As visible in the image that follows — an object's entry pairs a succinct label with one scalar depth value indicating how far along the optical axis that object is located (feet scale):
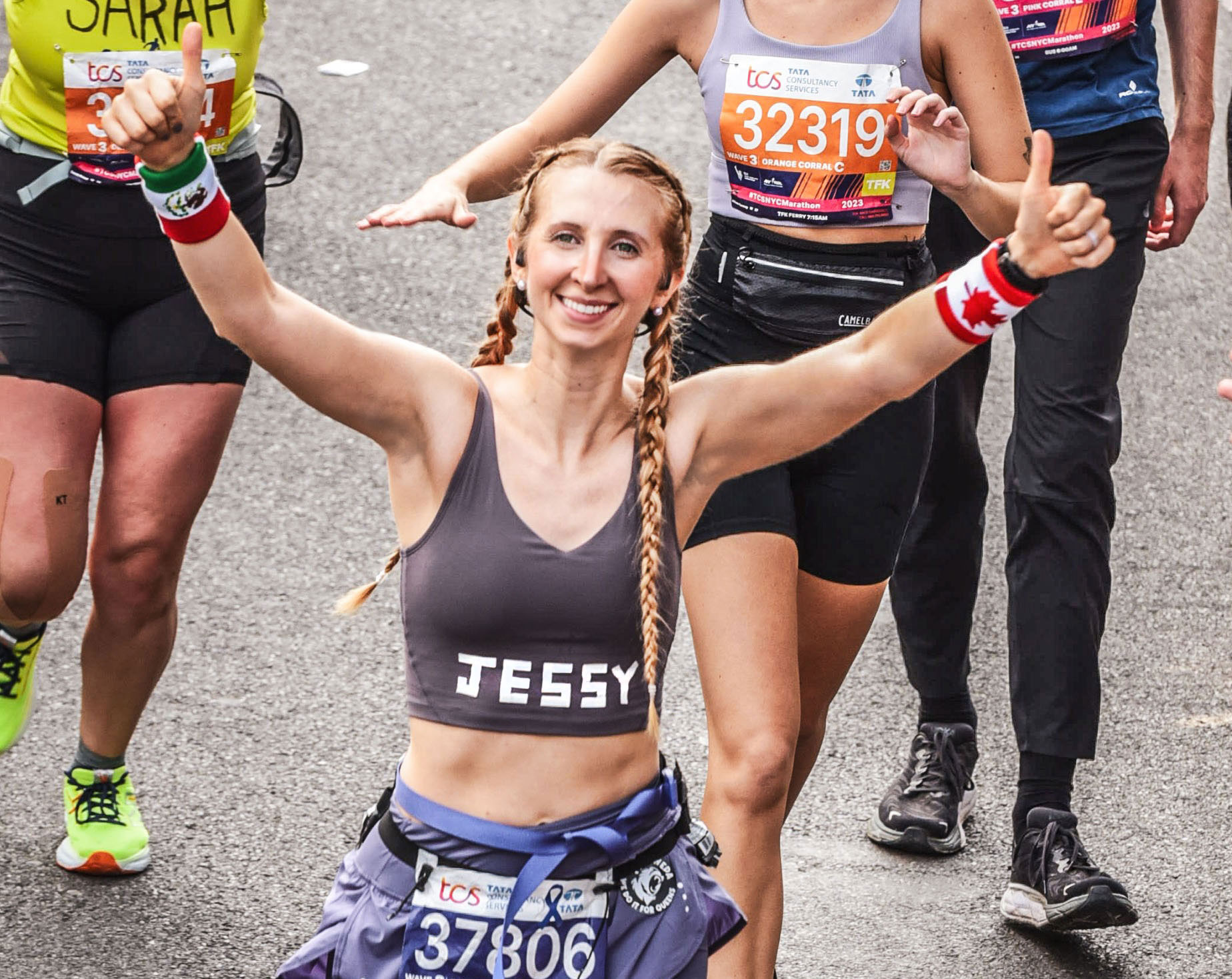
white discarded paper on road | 62.86
